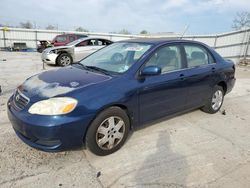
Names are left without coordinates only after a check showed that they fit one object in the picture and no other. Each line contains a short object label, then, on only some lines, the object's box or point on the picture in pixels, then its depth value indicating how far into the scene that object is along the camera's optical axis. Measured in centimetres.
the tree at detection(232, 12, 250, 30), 2597
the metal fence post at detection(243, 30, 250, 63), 1235
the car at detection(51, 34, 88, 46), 1390
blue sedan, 248
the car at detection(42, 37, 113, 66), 970
